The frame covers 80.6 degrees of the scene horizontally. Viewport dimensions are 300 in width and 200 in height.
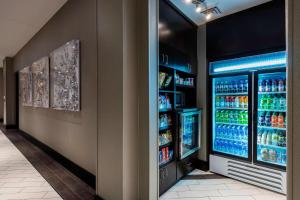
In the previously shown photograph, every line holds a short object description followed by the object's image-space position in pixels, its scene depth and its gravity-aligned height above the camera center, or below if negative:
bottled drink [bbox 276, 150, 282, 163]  2.64 -0.87
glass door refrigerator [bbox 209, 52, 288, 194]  2.66 -0.35
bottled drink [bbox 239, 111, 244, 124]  3.13 -0.32
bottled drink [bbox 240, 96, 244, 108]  3.10 -0.05
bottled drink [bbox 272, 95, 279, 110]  2.73 -0.06
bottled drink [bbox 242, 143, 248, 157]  3.00 -0.86
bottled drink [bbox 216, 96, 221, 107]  3.42 -0.03
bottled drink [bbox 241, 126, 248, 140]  3.08 -0.58
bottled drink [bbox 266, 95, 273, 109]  2.78 -0.04
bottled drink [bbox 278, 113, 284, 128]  2.67 -0.32
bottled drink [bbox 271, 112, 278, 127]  2.72 -0.32
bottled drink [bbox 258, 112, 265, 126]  2.82 -0.32
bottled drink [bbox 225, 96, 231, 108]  3.27 -0.05
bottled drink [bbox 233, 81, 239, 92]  3.14 +0.23
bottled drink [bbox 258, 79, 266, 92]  2.81 +0.23
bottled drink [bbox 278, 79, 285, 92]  2.65 +0.21
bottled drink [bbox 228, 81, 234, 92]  3.22 +0.23
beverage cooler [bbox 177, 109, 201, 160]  2.88 -0.57
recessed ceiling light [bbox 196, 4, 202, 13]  2.75 +1.46
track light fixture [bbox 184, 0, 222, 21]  2.69 +1.45
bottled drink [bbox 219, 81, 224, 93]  3.35 +0.22
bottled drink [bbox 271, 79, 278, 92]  2.72 +0.20
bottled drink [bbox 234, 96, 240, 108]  3.15 -0.04
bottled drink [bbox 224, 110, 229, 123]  3.32 -0.31
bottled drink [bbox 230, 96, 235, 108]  3.21 -0.05
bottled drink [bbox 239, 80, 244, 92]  3.08 +0.23
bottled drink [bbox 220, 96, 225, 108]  3.35 -0.04
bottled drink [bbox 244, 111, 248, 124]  3.08 -0.31
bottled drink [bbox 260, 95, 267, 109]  2.84 -0.05
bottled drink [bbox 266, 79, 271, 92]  2.77 +0.22
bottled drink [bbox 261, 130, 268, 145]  2.80 -0.60
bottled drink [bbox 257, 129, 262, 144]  2.82 -0.57
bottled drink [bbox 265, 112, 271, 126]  2.77 -0.31
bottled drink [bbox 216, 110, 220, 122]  3.44 -0.32
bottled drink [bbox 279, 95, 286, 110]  2.66 -0.05
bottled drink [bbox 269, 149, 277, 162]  2.71 -0.86
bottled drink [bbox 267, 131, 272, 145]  2.77 -0.61
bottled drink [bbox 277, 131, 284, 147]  2.68 -0.61
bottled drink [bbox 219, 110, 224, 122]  3.39 -0.33
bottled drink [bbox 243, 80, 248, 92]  3.03 +0.22
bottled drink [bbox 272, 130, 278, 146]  2.73 -0.60
